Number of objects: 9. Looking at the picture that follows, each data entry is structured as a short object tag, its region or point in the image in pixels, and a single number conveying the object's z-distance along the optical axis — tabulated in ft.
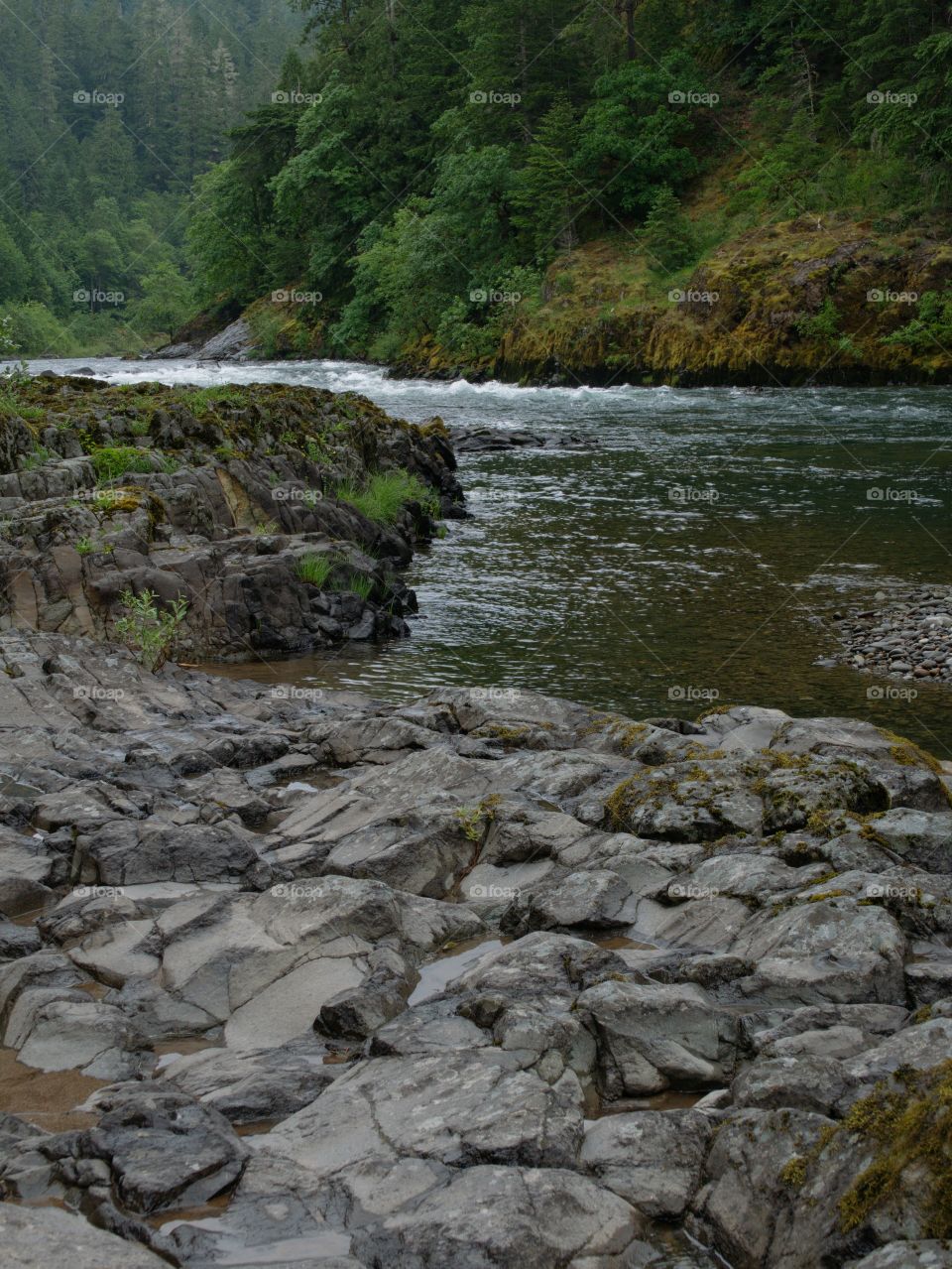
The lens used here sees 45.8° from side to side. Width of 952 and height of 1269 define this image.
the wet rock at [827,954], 15.51
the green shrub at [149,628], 37.19
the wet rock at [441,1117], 12.53
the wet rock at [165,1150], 12.03
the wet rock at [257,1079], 14.03
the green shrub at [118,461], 48.65
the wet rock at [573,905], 19.00
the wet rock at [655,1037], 14.20
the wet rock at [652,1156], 11.96
